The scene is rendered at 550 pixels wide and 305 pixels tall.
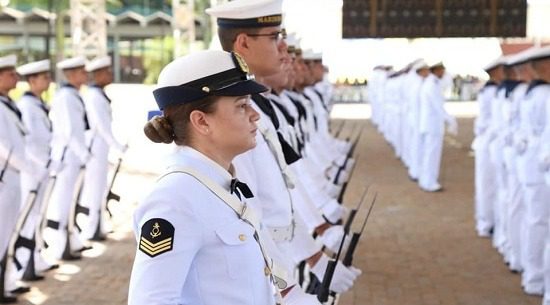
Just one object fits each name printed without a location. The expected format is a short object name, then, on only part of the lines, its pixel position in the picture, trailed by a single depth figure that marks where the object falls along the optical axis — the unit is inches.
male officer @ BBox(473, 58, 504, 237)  567.9
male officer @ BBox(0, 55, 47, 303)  399.9
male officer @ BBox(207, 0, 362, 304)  197.9
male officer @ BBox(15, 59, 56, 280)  442.7
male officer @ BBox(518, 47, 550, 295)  415.5
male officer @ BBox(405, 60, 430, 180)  837.6
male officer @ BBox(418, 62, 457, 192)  777.0
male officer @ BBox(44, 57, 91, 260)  499.7
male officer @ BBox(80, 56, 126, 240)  540.4
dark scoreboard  697.5
